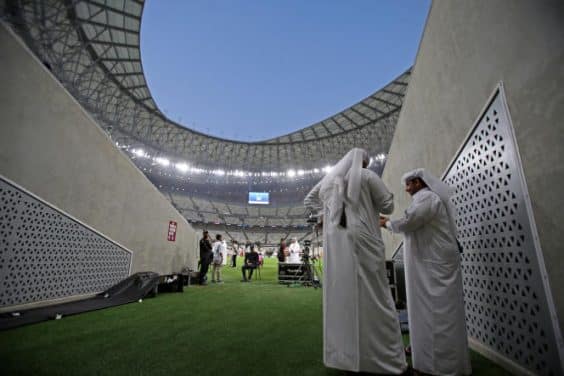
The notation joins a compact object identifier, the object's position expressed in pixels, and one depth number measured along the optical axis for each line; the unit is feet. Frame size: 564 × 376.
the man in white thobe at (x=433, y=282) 5.86
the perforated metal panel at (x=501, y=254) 5.12
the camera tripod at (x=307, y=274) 27.73
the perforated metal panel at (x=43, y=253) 10.75
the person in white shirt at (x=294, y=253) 43.31
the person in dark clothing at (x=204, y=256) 27.91
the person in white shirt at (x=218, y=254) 30.78
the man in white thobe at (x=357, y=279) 5.69
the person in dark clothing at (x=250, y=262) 31.95
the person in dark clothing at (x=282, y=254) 37.76
